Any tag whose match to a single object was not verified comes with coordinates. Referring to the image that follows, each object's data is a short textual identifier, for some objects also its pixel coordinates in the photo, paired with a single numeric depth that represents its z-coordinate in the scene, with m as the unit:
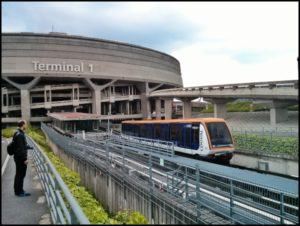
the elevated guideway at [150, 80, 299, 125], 23.55
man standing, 6.89
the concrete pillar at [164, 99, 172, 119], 58.55
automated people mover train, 17.50
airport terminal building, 51.72
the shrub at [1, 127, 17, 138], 34.08
